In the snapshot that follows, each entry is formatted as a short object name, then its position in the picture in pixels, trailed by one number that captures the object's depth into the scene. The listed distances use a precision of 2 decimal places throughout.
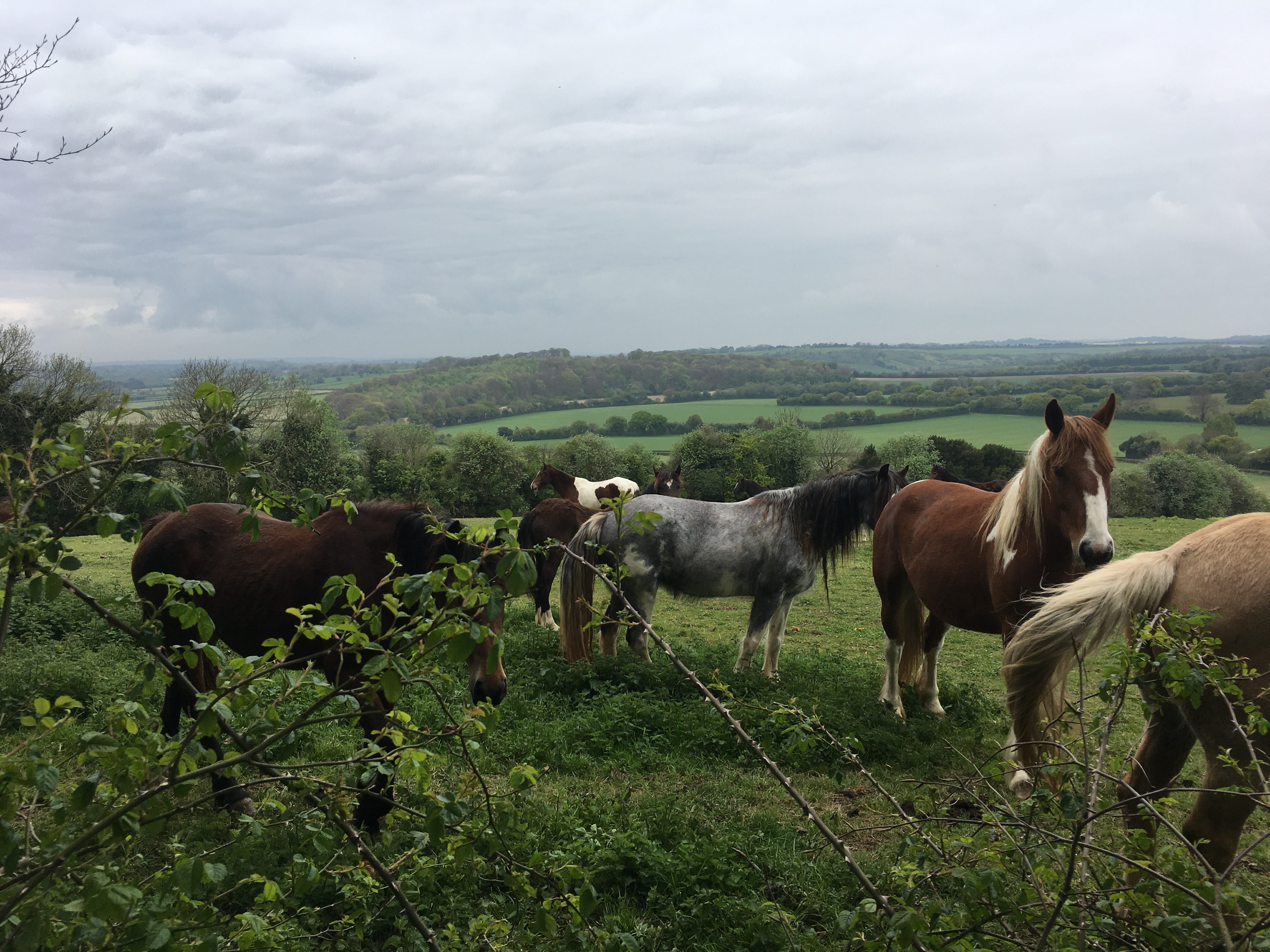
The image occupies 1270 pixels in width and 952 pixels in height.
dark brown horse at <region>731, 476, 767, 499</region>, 17.09
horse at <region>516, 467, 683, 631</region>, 9.99
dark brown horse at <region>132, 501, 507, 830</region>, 4.07
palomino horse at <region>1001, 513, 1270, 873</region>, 2.71
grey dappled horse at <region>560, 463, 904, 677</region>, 7.12
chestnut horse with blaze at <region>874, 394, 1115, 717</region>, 4.45
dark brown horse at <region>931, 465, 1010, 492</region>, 12.57
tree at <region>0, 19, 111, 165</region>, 4.28
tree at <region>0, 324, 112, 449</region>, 19.03
